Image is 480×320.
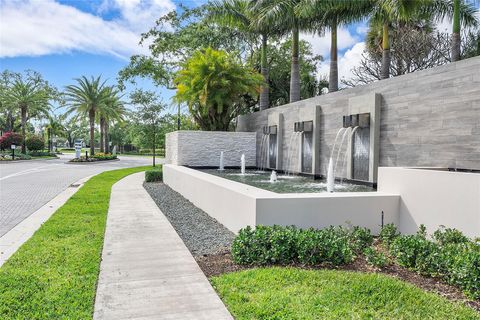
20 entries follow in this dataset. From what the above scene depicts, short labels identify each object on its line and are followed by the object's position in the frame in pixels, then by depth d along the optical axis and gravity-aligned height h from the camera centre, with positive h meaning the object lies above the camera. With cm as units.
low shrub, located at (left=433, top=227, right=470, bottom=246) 519 -122
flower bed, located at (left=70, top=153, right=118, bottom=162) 3403 -113
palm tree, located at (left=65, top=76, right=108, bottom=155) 3841 +520
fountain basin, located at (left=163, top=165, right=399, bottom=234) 600 -101
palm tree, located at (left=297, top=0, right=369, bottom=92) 1444 +556
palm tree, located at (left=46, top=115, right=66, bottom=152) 6178 +333
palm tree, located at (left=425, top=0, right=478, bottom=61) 1295 +557
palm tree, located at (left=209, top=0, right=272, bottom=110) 1906 +681
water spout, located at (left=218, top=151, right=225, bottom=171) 1682 -78
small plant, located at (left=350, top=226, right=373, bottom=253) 549 -136
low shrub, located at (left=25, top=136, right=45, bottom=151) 4297 +29
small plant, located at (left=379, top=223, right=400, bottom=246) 577 -133
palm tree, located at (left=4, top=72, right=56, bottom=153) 4231 +543
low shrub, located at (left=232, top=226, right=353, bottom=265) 488 -132
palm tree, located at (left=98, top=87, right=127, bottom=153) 3994 +400
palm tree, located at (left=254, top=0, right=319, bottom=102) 1573 +558
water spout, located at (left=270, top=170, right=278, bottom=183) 1072 -90
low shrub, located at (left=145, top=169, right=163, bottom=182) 1722 -135
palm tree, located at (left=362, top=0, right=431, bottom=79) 1230 +491
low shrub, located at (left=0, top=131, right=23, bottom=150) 4119 +59
